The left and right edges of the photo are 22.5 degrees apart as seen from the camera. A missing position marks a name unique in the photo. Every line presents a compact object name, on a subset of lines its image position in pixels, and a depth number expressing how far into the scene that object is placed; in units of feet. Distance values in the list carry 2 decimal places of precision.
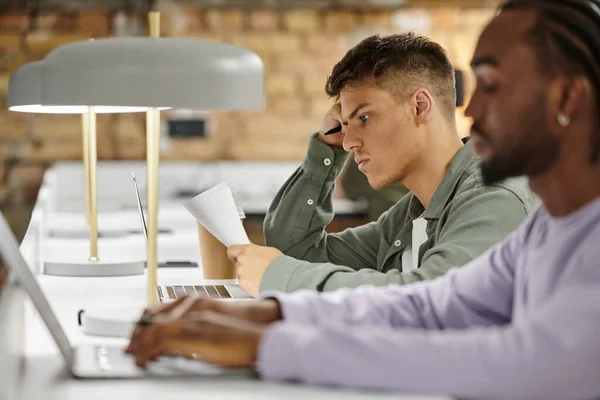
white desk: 5.83
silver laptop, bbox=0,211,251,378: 6.05
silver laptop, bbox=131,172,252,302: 7.89
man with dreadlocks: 5.30
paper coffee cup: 8.67
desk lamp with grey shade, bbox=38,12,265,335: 6.50
